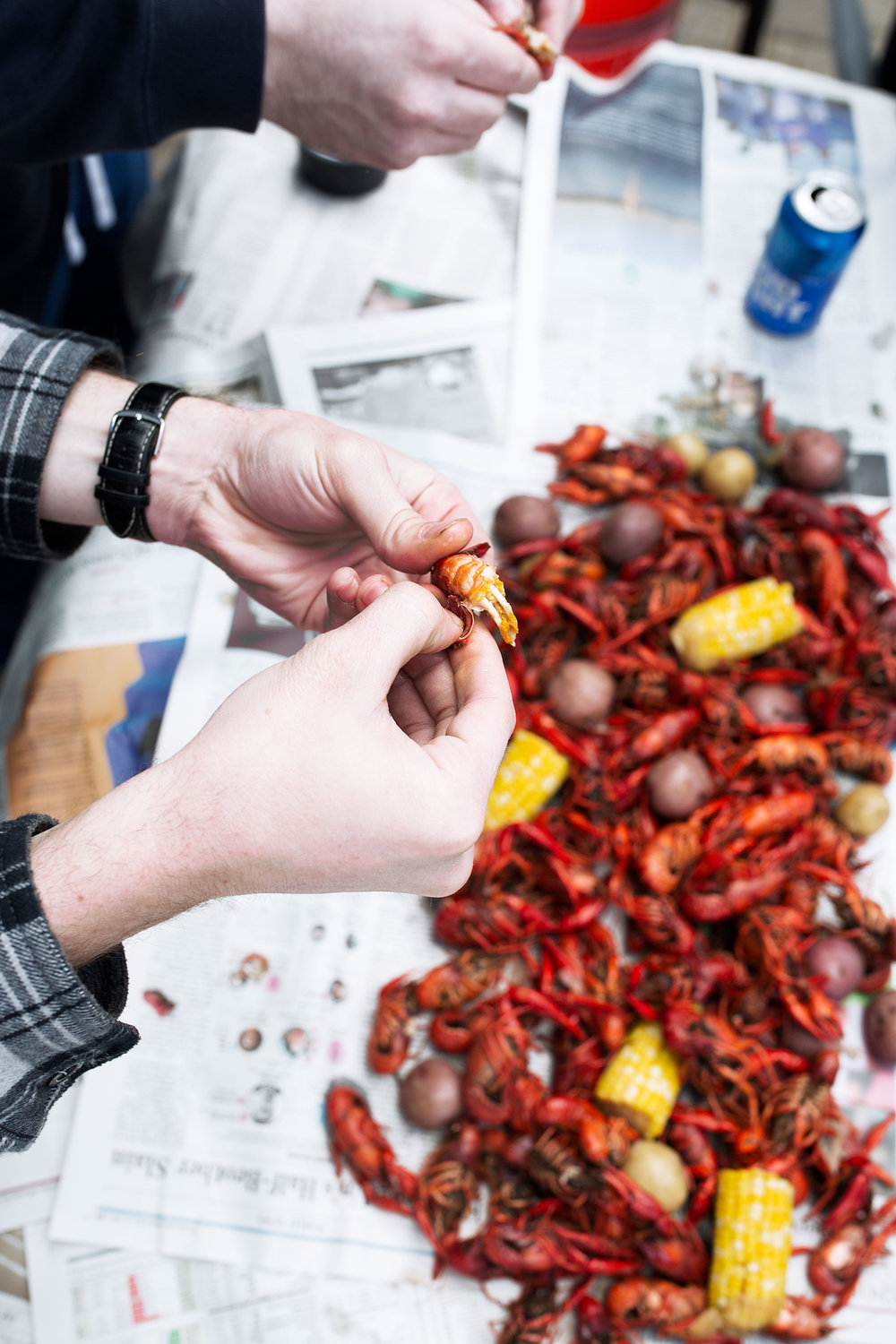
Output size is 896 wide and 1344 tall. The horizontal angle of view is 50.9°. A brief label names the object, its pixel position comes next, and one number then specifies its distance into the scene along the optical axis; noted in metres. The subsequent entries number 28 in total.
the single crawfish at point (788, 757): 1.31
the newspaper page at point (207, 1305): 0.99
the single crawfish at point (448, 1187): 1.04
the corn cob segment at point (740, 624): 1.32
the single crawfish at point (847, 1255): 1.06
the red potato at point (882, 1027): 1.16
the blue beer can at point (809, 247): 1.35
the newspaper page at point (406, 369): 1.44
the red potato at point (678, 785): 1.27
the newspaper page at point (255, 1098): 1.04
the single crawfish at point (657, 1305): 1.01
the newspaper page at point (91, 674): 1.25
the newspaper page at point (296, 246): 1.51
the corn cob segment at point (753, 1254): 1.01
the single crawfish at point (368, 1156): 1.06
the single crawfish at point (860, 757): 1.30
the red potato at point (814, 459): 1.44
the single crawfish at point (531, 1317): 1.01
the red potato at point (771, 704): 1.35
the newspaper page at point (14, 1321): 0.98
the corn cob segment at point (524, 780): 1.23
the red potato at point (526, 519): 1.37
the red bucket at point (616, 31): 1.87
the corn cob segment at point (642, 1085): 1.08
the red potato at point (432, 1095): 1.09
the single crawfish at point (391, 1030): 1.12
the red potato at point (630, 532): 1.38
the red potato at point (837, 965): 1.17
